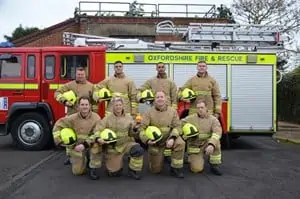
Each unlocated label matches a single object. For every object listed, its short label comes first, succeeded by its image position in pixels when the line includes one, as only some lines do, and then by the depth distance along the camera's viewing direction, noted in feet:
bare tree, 87.76
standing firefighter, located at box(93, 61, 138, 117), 31.91
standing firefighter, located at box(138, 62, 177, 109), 32.45
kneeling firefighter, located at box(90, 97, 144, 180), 26.94
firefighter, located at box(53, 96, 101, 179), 27.09
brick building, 86.38
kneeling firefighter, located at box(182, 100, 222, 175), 28.04
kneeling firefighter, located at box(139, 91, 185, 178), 27.37
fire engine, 37.99
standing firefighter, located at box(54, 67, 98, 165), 31.45
